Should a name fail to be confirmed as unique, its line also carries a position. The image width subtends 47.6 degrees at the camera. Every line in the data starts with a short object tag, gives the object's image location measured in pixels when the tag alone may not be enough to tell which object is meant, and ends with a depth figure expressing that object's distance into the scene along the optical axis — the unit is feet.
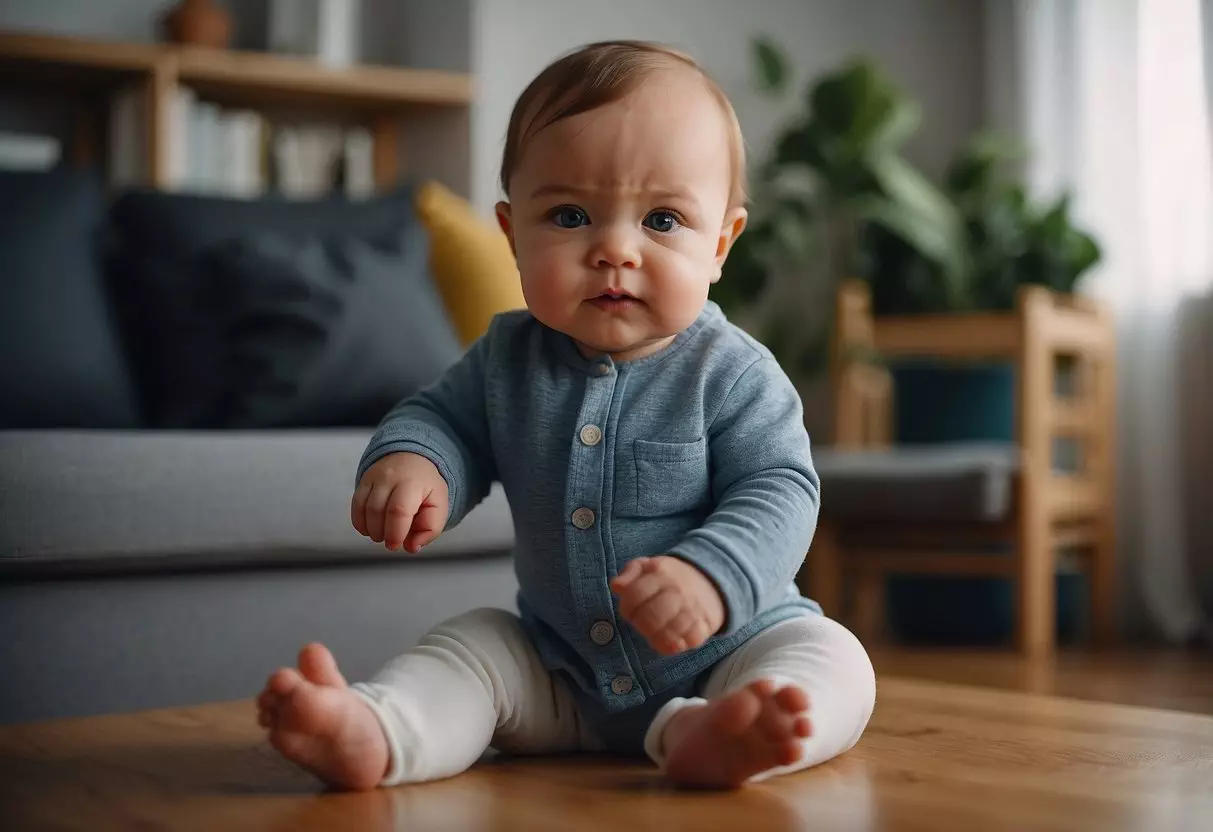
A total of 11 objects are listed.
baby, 3.14
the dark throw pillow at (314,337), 5.95
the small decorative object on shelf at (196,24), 9.29
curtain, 9.52
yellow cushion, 6.81
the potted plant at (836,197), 9.61
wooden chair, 8.35
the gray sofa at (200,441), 4.47
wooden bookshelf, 8.82
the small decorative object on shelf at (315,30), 9.75
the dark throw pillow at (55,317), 5.70
